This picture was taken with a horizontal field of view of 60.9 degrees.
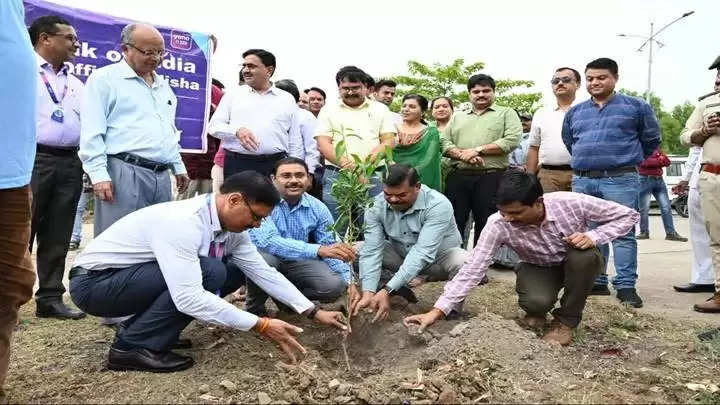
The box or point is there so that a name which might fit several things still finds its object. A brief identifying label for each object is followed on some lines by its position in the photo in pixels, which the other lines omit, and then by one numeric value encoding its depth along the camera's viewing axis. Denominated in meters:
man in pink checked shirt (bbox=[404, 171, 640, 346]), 3.70
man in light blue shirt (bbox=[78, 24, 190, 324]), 3.84
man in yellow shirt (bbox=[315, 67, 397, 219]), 5.26
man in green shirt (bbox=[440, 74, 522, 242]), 5.80
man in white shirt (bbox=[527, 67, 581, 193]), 5.80
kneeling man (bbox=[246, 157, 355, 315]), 4.18
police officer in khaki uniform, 4.70
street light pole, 25.27
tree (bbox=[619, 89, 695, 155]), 45.81
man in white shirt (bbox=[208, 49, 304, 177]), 5.19
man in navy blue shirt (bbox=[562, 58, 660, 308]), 4.94
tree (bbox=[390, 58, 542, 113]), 24.33
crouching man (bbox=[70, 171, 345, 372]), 2.97
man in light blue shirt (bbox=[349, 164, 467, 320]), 4.06
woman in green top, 5.63
